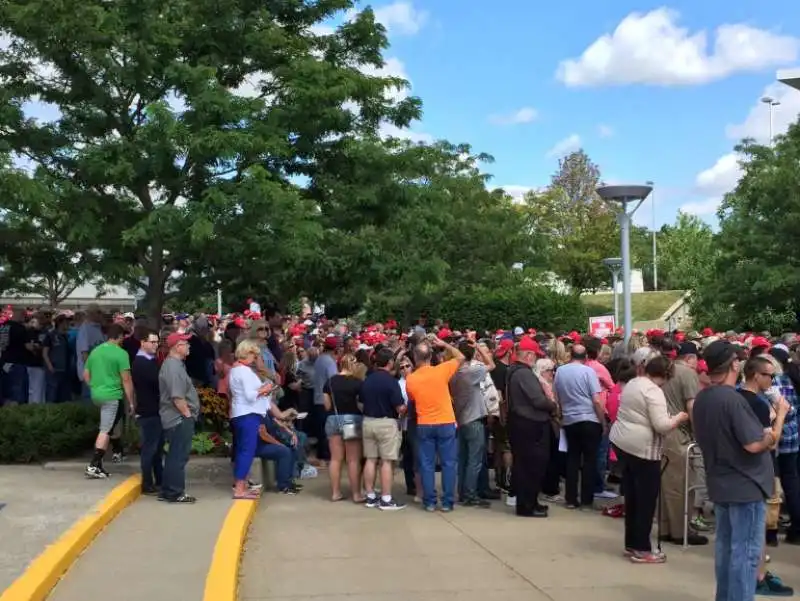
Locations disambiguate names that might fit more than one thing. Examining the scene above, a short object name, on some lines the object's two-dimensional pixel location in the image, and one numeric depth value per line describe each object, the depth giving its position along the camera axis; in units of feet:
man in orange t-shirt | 30.66
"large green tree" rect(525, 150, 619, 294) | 145.89
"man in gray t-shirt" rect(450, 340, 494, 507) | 31.73
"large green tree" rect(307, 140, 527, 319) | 40.42
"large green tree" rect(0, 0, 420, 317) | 35.06
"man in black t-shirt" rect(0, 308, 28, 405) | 41.73
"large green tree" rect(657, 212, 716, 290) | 176.65
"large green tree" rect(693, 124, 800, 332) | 80.38
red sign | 65.21
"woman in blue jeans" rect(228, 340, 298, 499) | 30.89
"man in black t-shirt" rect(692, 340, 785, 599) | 17.76
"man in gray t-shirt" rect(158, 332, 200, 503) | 30.17
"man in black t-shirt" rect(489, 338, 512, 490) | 34.14
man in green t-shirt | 33.47
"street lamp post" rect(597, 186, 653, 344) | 46.55
